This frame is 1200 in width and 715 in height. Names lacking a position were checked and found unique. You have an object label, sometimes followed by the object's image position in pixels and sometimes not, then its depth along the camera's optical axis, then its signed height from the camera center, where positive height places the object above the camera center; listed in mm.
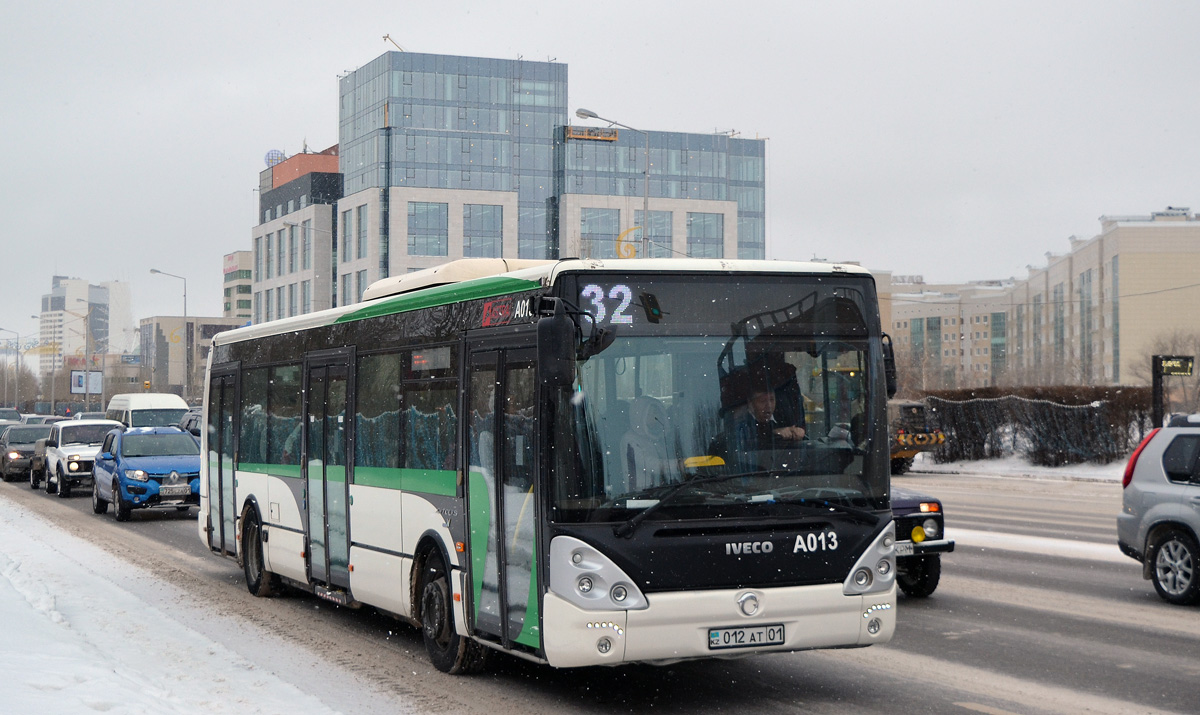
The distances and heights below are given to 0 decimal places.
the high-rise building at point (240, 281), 178750 +14476
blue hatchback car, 23641 -1550
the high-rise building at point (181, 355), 148250 +4467
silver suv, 11875 -1147
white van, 38875 -698
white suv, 30891 -1539
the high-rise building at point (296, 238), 109000 +12915
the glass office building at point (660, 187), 106375 +16717
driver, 7695 -271
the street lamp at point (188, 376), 143238 +1378
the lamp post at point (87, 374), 91944 +904
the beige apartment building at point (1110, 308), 115375 +7550
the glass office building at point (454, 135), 98688 +19519
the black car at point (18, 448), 39031 -1837
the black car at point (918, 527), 11984 -1281
